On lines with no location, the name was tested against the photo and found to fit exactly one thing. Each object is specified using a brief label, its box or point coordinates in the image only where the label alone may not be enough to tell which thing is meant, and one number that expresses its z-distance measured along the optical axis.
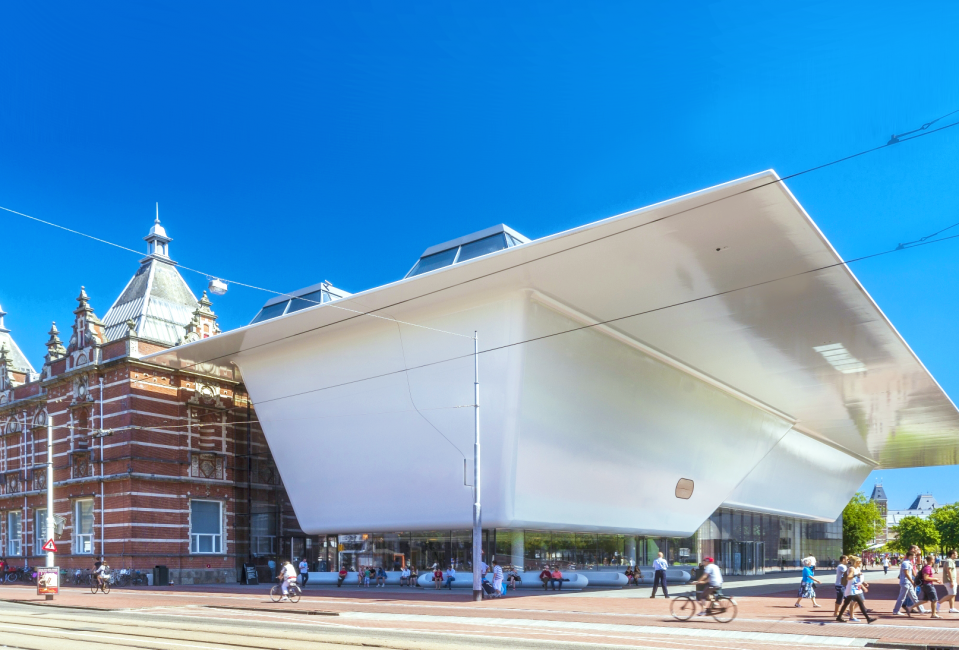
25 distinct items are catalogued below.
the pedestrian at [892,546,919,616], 20.64
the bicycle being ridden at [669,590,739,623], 19.48
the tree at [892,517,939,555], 126.44
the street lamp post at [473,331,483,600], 26.11
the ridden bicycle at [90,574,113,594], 32.22
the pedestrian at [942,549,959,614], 20.97
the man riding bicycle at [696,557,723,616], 19.62
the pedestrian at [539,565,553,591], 33.00
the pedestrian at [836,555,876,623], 18.84
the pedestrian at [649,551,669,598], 27.92
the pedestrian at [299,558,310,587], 36.22
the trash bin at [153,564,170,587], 38.00
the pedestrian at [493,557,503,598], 28.25
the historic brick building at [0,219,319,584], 39.03
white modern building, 25.17
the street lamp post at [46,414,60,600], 30.78
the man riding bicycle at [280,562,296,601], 26.58
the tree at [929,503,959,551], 114.69
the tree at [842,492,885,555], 101.94
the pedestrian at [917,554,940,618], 20.25
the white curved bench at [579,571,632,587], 35.78
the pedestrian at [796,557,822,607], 23.48
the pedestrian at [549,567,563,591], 33.12
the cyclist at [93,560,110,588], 31.89
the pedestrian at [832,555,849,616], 19.58
